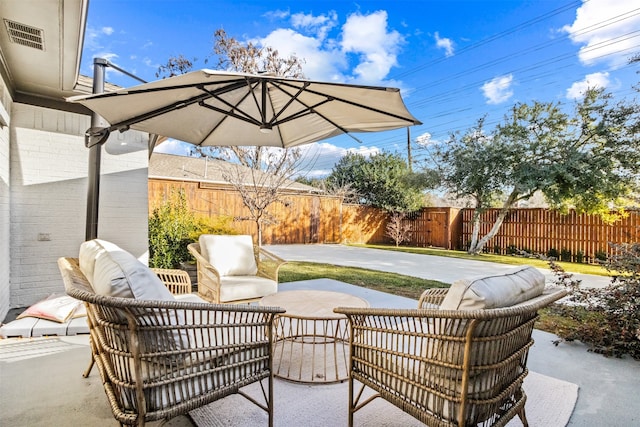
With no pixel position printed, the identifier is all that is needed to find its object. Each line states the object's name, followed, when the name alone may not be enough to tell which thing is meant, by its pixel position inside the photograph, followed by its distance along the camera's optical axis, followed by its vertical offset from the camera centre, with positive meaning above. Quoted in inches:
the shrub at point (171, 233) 210.4 -10.6
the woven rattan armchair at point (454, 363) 55.4 -25.9
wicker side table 99.0 -44.8
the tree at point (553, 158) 354.9 +75.1
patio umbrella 102.0 +40.1
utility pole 646.5 +142.9
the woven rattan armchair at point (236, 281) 141.3 -28.3
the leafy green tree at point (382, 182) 581.3 +71.2
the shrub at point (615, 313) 118.7 -32.6
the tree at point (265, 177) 308.0 +40.4
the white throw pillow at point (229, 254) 162.6 -18.1
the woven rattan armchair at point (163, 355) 56.4 -26.0
